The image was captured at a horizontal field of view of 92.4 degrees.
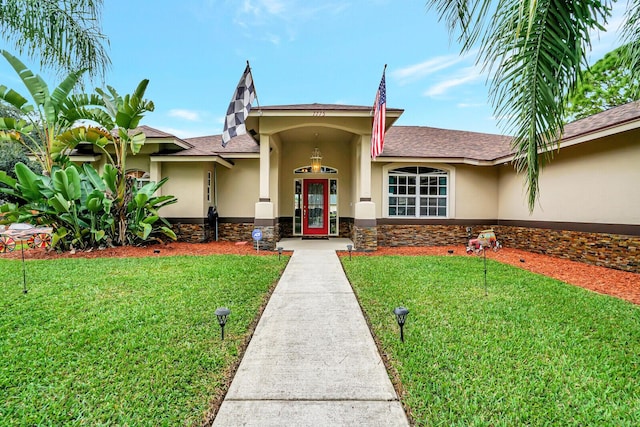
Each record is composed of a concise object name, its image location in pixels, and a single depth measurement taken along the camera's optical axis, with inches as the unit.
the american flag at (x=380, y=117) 283.0
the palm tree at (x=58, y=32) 137.0
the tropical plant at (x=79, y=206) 318.3
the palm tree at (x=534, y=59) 100.7
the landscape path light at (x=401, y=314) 131.4
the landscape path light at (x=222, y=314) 131.4
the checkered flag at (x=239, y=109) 290.2
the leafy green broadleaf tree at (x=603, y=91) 714.8
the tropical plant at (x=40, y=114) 319.6
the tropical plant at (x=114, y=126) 328.8
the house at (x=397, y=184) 291.6
